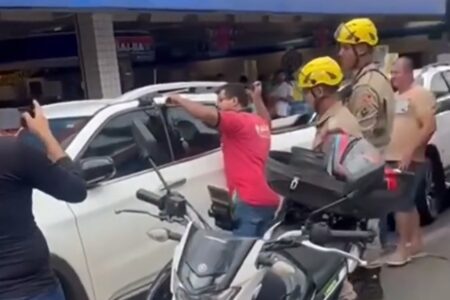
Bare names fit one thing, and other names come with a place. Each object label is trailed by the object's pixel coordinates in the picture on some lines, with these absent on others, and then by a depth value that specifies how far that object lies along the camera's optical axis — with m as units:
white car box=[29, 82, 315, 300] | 5.50
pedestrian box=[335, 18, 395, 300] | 6.26
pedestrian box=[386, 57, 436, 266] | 7.34
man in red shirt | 6.02
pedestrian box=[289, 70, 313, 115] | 13.09
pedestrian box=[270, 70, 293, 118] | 14.03
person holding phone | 3.60
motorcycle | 3.46
